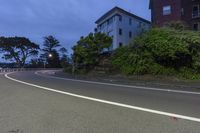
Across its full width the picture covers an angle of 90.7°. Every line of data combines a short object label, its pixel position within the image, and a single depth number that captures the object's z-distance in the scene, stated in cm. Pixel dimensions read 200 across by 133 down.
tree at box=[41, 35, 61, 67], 3329
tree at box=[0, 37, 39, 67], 3040
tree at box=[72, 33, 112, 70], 1122
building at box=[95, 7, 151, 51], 1787
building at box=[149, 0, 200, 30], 1427
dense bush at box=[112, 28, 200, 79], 751
